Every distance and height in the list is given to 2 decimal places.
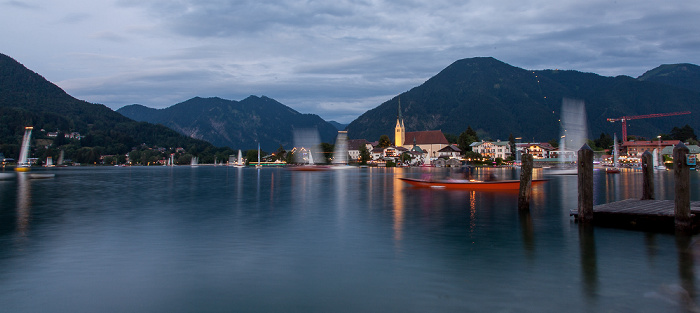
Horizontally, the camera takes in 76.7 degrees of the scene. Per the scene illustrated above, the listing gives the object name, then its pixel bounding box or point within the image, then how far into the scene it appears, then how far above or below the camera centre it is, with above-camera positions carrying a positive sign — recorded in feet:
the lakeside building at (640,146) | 498.77 +19.90
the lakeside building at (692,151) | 407.97 +11.89
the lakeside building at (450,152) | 593.83 +15.40
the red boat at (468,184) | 143.43 -7.35
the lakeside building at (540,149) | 563.89 +17.86
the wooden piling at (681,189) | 53.75 -3.27
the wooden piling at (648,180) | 81.30 -3.17
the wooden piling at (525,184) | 86.47 -4.08
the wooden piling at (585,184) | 63.57 -3.03
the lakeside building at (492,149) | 563.07 +18.91
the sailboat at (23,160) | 371.76 +4.31
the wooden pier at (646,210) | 55.47 -6.88
